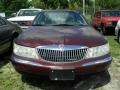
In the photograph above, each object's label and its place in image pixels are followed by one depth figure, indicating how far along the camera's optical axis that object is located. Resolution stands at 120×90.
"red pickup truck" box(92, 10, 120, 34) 6.82
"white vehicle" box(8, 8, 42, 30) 5.15
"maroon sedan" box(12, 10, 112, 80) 2.24
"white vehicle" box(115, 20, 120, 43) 5.01
